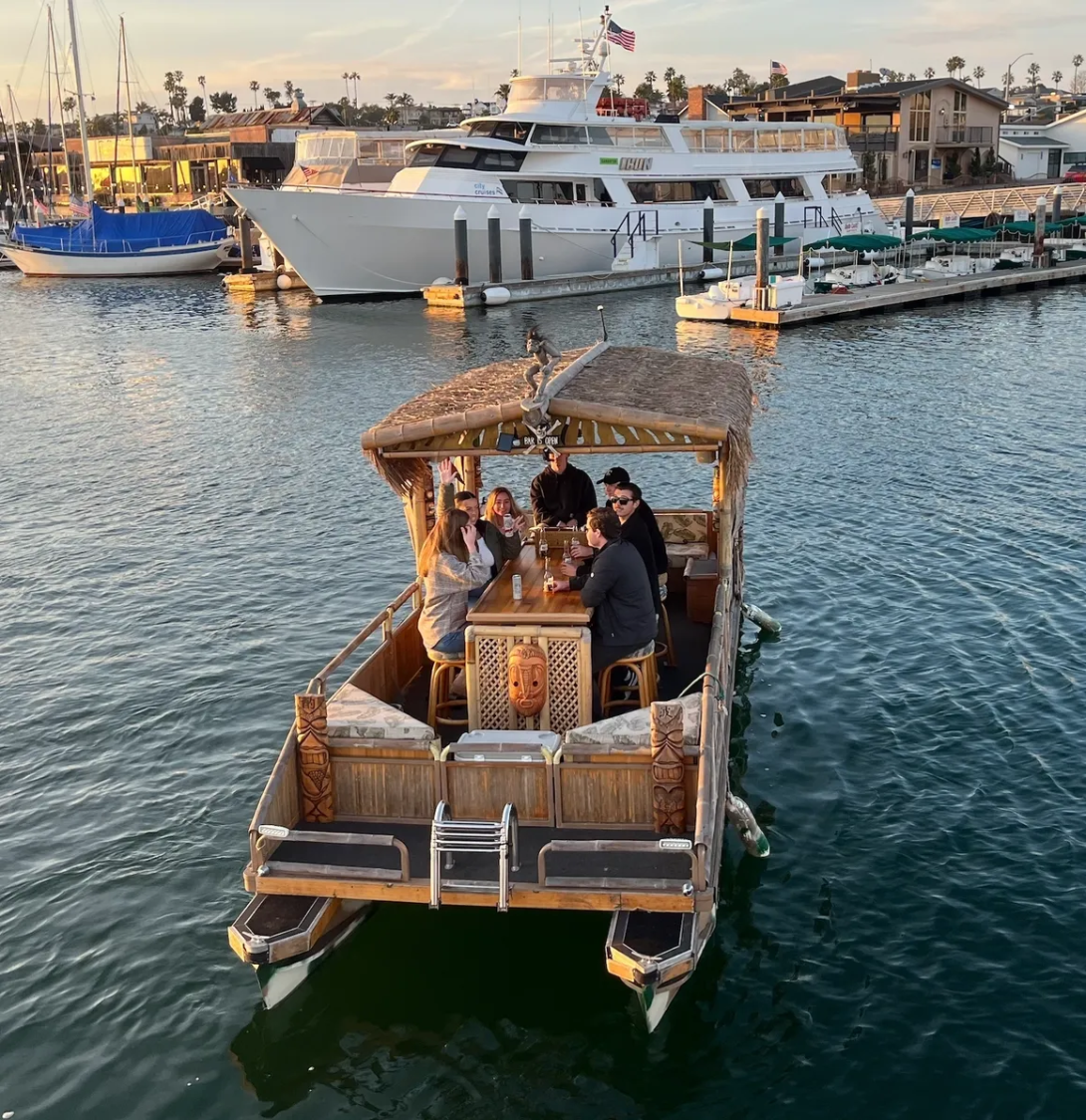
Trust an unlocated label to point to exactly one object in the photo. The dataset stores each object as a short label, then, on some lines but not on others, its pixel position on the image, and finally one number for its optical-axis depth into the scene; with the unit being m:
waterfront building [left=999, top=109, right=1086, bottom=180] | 96.38
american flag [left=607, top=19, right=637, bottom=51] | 54.31
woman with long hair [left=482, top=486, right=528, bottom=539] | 11.21
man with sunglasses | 10.20
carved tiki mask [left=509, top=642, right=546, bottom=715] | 8.70
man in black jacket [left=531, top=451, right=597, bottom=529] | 11.79
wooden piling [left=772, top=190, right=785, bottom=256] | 58.16
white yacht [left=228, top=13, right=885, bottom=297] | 51.50
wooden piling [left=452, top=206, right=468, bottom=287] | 51.28
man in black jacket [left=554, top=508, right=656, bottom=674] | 8.85
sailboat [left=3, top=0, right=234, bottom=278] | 71.12
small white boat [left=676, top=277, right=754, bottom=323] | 42.84
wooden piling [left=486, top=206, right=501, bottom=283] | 51.47
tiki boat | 7.38
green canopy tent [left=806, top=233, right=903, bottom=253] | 49.12
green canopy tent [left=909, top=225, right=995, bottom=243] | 51.88
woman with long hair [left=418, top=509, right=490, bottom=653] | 9.16
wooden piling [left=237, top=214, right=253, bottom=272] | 63.72
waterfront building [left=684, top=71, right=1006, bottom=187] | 89.56
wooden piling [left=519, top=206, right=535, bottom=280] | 52.66
